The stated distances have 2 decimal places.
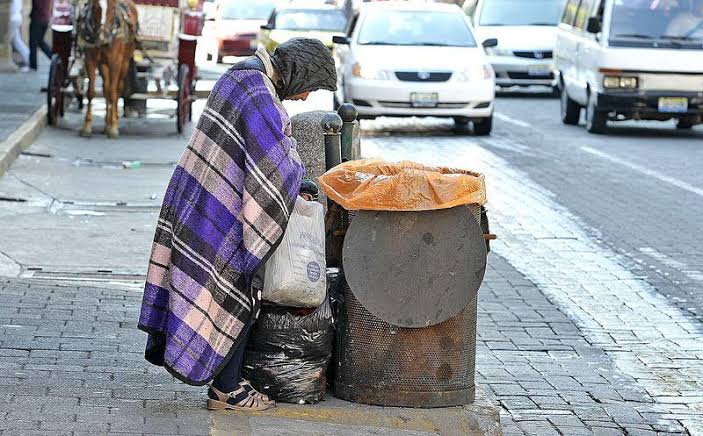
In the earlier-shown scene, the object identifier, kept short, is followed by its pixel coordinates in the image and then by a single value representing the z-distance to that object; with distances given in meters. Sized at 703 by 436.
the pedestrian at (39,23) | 26.42
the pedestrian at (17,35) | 26.53
